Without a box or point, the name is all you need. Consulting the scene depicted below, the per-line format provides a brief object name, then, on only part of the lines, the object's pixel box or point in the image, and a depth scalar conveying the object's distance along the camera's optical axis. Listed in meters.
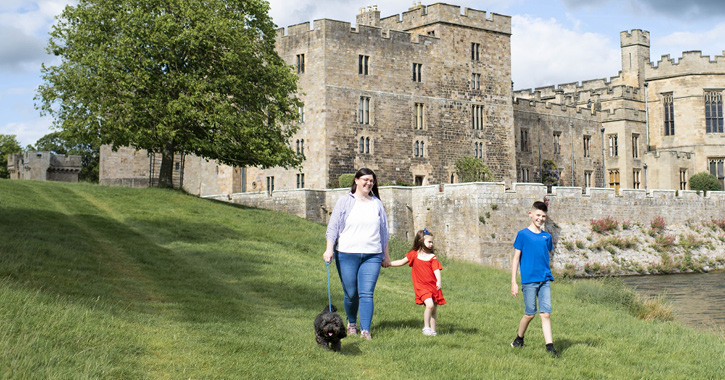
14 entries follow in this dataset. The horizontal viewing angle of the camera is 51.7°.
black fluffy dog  9.47
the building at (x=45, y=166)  58.47
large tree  29.97
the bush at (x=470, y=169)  45.12
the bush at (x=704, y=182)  50.03
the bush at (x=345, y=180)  39.09
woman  10.23
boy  10.46
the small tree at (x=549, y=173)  54.62
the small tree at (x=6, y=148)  72.24
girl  11.19
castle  41.38
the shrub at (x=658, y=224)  38.94
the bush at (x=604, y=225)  36.47
